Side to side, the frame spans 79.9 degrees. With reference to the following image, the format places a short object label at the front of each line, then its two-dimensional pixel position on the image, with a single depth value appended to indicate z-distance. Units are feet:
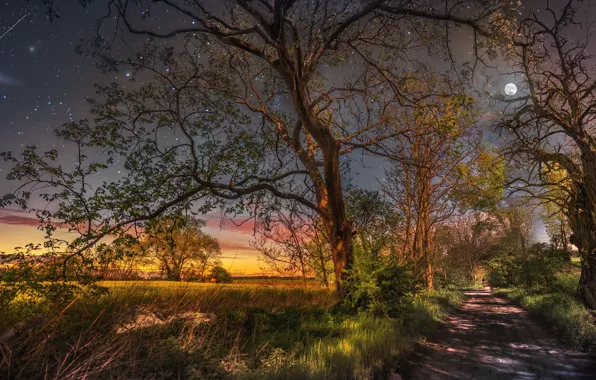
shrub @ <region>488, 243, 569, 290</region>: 65.41
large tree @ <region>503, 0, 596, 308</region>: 42.09
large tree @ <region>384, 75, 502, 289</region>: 72.28
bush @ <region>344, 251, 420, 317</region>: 36.37
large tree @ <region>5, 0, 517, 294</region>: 31.42
